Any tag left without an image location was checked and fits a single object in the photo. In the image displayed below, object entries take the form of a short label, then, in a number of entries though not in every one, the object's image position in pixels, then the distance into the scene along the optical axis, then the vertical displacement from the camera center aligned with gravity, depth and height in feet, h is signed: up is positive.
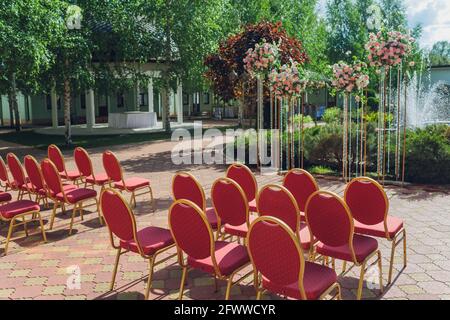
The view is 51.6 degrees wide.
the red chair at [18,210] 20.07 -4.07
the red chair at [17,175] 24.26 -3.05
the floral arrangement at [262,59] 34.40 +4.04
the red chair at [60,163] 28.60 -2.88
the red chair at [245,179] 19.95 -2.81
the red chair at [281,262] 11.02 -3.62
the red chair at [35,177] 23.31 -3.05
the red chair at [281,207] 14.89 -3.06
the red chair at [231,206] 16.31 -3.30
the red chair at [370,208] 15.51 -3.29
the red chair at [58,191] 22.26 -3.74
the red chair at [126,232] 14.44 -3.75
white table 85.92 -0.86
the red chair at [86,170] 27.17 -3.19
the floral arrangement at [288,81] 33.14 +2.25
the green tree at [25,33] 42.70 +8.03
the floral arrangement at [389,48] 28.12 +3.81
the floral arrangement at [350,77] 29.58 +2.24
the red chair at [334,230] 13.52 -3.52
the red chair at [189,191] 17.84 -2.99
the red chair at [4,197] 23.26 -3.98
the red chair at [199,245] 12.99 -3.76
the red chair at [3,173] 24.64 -2.97
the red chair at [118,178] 26.04 -3.56
